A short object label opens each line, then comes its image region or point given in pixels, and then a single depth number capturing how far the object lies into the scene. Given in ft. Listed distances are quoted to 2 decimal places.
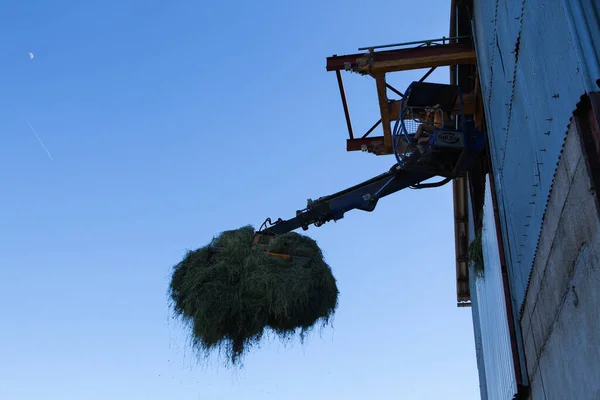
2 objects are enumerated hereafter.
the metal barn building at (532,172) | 15.46
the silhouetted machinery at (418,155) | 35.22
